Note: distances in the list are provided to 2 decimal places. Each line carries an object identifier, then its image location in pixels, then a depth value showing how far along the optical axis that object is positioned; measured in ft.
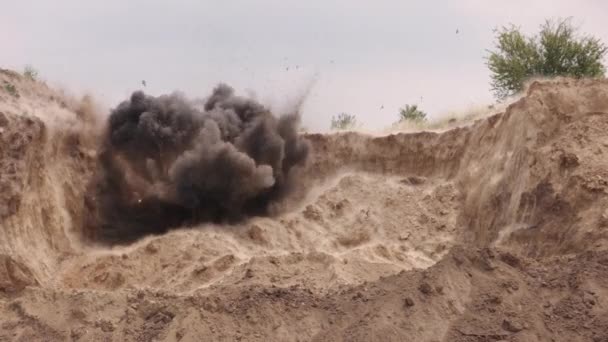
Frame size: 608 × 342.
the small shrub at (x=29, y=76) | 67.15
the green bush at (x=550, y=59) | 88.28
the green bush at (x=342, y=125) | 83.35
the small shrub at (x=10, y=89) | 63.10
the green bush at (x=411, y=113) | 112.16
